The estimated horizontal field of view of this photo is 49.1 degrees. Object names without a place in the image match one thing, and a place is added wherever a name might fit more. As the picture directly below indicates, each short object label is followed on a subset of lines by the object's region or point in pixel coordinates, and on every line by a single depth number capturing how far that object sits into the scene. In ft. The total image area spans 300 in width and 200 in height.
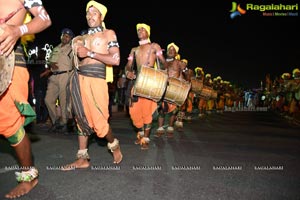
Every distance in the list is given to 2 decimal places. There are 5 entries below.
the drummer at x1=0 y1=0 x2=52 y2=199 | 8.88
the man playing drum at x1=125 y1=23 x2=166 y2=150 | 19.19
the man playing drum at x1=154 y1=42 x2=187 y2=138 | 24.20
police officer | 24.49
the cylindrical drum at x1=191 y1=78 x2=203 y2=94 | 37.57
